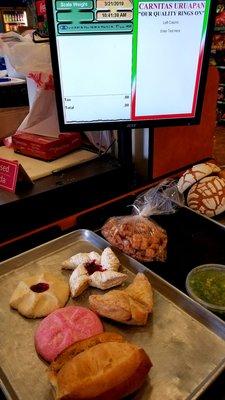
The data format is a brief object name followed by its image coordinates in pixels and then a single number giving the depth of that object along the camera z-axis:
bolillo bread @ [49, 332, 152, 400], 0.43
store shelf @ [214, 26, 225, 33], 4.20
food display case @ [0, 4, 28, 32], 6.89
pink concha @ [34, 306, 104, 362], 0.53
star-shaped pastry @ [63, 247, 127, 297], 0.64
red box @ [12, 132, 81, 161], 1.03
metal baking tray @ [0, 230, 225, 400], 0.48
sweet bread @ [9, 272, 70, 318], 0.60
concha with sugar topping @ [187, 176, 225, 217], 0.86
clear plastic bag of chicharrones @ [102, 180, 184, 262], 0.74
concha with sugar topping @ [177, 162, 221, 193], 0.91
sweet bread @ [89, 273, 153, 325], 0.56
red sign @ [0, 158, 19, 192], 0.85
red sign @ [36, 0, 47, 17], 1.31
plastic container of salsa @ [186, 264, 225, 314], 0.61
